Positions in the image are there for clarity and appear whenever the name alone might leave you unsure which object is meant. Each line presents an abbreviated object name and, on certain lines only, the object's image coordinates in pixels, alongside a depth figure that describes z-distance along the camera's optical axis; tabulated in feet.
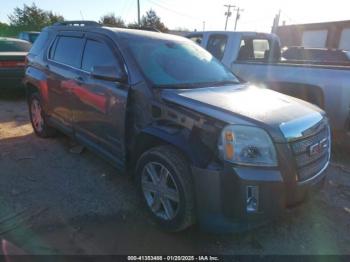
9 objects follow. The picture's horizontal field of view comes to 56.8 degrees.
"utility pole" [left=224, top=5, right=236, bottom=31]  165.14
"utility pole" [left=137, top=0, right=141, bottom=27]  103.82
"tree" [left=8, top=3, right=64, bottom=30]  122.42
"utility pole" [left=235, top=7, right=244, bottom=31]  169.68
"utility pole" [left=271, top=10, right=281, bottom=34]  81.55
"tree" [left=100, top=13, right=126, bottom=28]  119.03
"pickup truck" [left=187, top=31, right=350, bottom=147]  15.90
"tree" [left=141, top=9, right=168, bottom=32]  130.62
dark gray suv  8.16
